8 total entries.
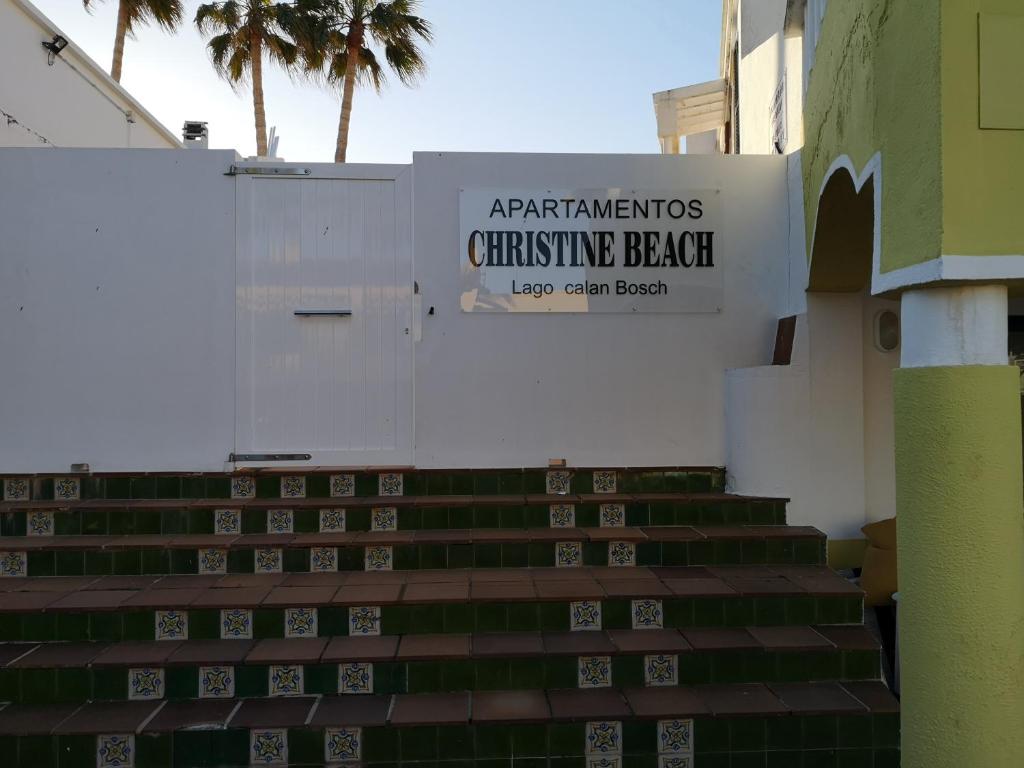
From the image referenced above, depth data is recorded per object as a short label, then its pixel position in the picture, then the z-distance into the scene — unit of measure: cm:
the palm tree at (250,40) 1424
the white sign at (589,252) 464
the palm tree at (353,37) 1424
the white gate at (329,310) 463
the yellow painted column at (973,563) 221
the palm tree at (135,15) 1303
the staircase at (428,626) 290
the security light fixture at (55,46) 648
